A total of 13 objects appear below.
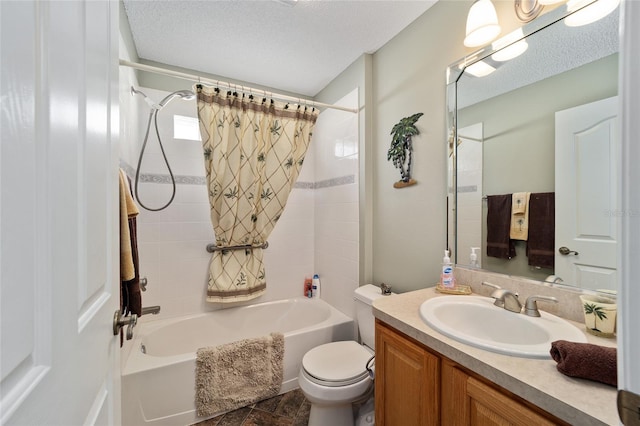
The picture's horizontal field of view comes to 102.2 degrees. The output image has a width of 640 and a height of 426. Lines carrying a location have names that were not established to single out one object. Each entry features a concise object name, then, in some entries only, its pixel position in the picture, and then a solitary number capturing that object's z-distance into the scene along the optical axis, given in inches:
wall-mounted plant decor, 63.9
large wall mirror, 35.4
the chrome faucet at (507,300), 39.3
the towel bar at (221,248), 85.7
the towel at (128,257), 34.8
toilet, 52.8
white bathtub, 56.8
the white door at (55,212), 11.2
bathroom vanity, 22.8
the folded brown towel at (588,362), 23.5
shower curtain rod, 54.0
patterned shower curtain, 73.5
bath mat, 61.6
